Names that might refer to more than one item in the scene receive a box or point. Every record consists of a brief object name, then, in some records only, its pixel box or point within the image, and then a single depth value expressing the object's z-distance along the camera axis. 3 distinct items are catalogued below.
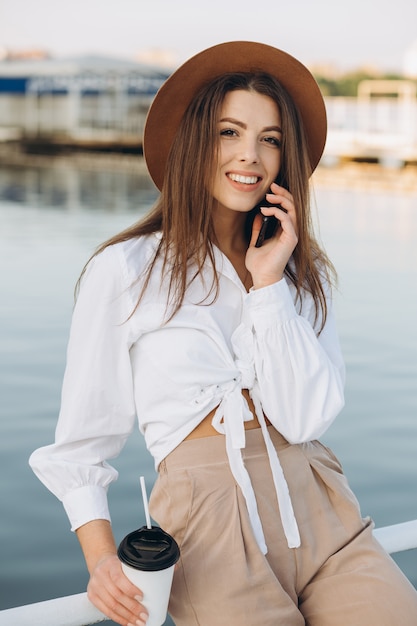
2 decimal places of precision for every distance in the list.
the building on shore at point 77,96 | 31.06
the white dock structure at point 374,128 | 24.39
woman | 1.50
